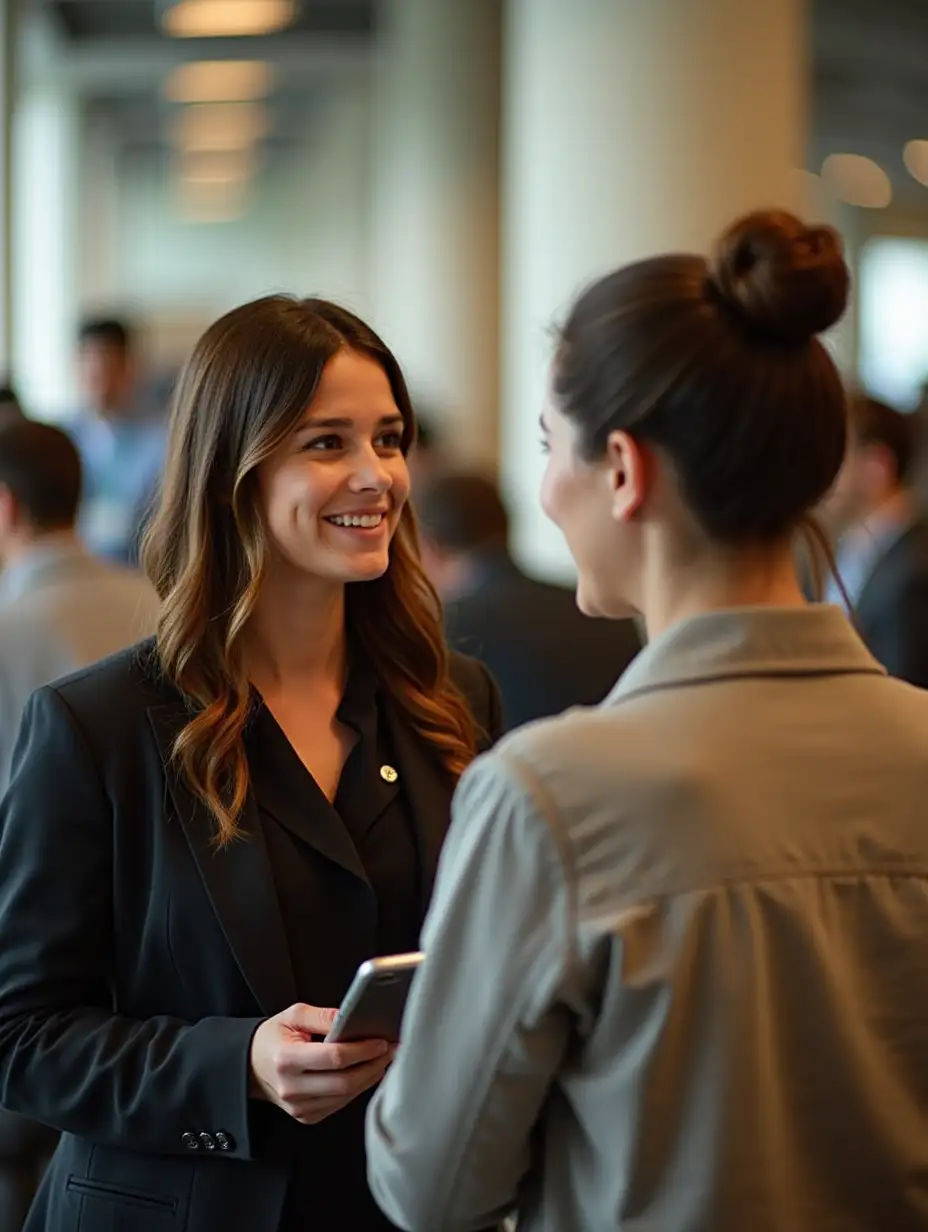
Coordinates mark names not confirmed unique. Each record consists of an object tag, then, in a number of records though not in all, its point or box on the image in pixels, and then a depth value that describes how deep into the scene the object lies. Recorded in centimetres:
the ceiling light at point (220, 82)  1725
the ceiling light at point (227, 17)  1355
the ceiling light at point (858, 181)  2219
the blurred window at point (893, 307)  2488
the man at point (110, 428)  690
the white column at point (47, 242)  1585
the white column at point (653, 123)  650
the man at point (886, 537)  479
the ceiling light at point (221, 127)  2105
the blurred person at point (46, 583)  357
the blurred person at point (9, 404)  478
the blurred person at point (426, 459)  638
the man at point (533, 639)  430
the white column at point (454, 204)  1426
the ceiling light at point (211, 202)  3098
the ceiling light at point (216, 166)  2633
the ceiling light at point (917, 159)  2094
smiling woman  198
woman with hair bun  138
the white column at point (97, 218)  2008
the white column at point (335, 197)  2107
